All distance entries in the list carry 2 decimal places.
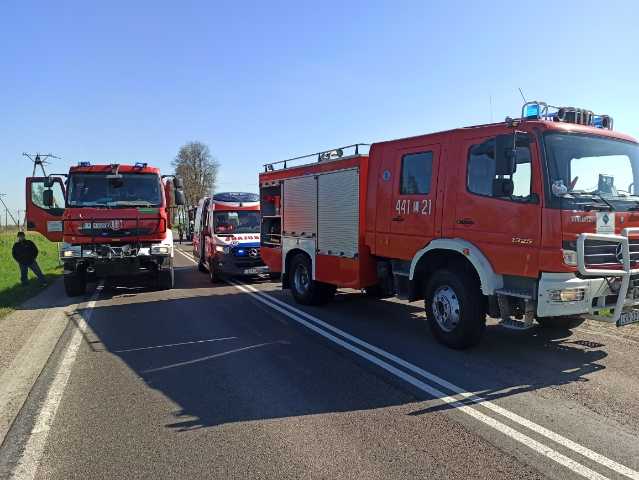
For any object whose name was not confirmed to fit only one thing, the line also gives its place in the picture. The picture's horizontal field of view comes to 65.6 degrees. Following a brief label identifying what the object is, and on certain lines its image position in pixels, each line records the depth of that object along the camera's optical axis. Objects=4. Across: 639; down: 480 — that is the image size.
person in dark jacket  13.41
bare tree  60.91
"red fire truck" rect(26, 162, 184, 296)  11.34
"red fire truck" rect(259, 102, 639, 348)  5.28
